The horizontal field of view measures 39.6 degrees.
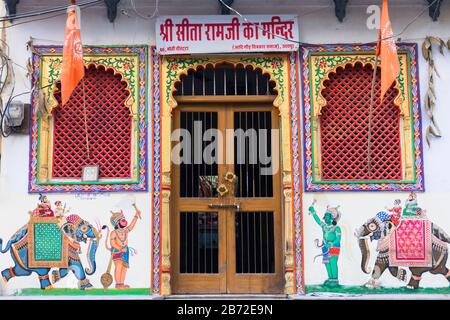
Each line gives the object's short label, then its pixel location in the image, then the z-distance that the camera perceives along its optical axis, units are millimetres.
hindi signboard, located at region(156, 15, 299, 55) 7863
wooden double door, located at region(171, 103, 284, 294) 7734
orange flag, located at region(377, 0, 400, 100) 7148
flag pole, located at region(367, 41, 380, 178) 7418
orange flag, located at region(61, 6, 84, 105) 7336
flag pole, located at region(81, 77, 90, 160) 7604
